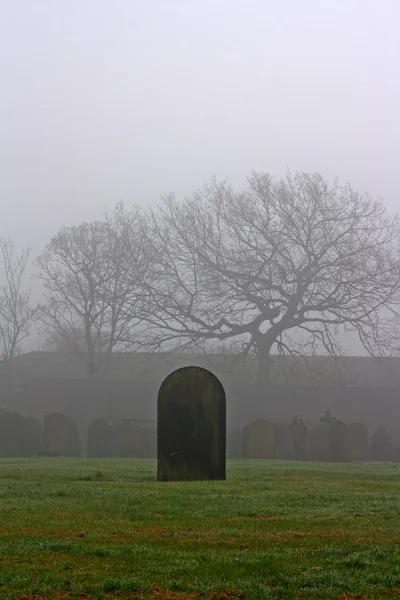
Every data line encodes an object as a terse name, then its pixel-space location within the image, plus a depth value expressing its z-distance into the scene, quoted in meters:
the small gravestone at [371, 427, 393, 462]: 33.91
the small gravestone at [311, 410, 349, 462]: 32.53
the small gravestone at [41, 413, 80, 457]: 32.81
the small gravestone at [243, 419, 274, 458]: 32.28
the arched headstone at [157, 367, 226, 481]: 13.78
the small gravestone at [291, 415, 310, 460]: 32.72
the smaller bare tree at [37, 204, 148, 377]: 48.03
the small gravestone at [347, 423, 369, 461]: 33.44
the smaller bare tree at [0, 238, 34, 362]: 55.66
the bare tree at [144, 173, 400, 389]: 39.09
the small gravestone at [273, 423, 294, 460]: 32.72
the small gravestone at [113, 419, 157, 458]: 33.03
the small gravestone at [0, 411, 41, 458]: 32.34
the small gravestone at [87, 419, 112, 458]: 32.69
